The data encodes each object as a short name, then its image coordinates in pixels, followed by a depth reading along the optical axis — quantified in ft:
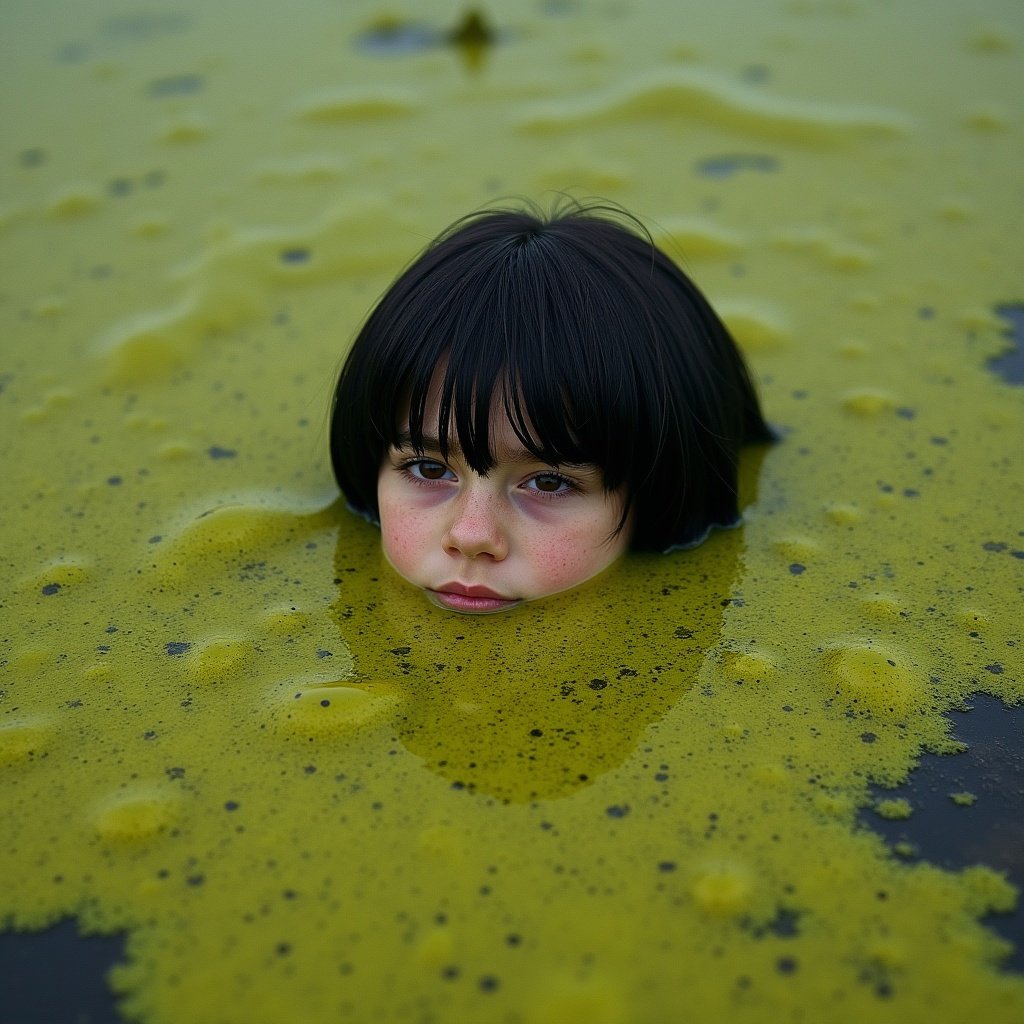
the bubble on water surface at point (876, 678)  1.69
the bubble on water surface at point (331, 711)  1.66
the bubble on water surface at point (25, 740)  1.63
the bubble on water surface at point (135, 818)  1.51
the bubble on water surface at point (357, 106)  3.29
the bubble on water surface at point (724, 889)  1.40
